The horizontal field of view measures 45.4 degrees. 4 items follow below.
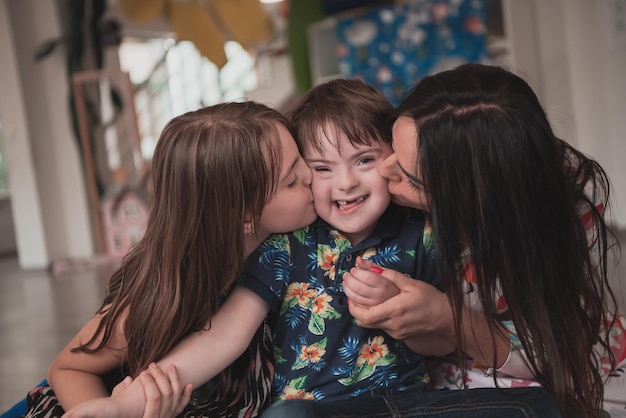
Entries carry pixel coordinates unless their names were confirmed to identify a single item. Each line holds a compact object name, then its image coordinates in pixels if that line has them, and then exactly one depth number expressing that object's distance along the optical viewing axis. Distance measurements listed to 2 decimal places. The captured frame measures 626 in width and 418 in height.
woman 0.99
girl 1.08
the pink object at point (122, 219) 6.25
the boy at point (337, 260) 1.15
